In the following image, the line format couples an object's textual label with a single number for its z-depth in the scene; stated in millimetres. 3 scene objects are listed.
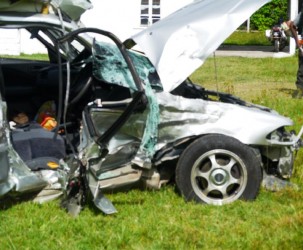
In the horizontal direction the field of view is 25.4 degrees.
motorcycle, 23109
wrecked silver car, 4906
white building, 22047
